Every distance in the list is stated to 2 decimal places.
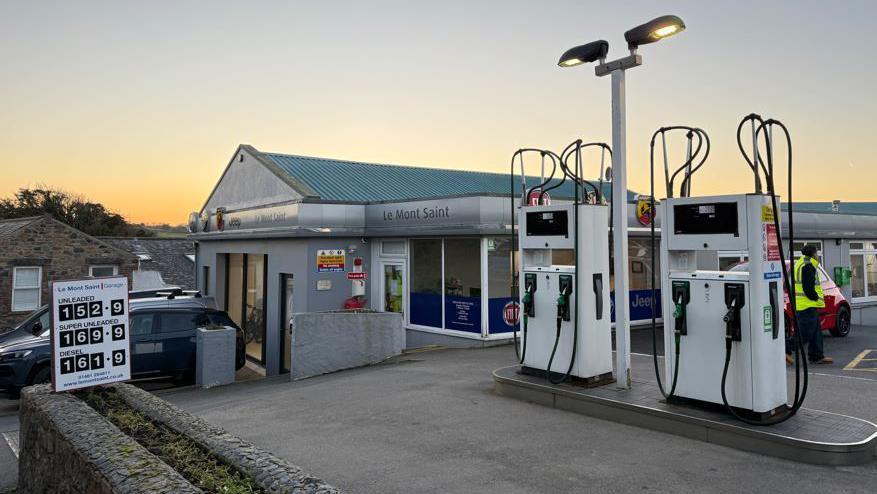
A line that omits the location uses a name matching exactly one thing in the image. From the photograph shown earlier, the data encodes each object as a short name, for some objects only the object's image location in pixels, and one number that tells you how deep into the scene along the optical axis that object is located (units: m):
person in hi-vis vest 9.13
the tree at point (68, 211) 59.88
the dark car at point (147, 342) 11.10
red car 12.66
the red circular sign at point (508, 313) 12.56
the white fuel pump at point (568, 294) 7.18
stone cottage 22.58
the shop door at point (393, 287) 14.33
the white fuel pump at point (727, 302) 5.57
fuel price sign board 6.88
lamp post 6.92
